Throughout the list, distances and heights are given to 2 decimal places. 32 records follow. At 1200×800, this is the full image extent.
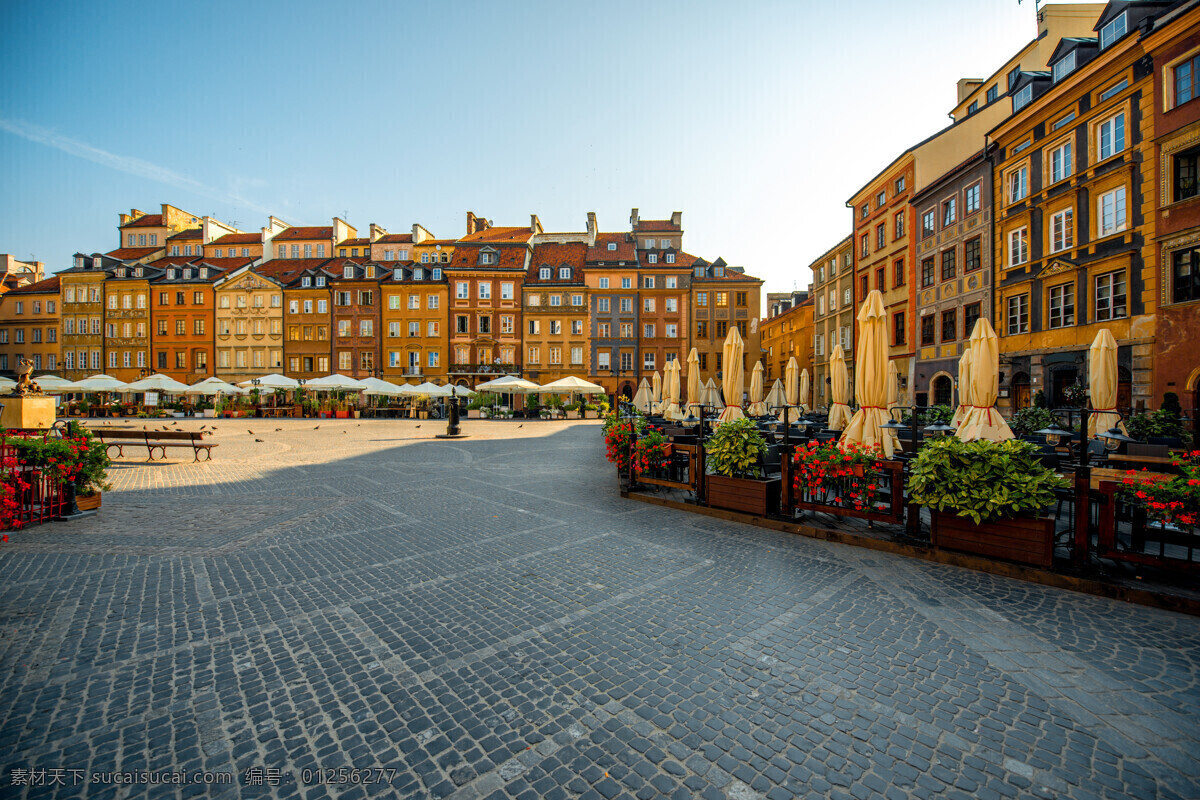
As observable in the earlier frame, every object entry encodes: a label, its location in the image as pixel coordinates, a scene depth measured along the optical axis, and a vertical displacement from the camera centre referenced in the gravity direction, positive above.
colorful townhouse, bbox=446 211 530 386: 44.62 +7.79
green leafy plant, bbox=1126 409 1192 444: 11.51 -0.70
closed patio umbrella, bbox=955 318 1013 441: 7.73 +0.09
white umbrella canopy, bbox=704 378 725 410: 24.86 -0.04
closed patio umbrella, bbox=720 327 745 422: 9.38 +0.40
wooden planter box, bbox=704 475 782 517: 7.28 -1.50
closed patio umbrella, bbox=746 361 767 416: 20.55 +0.16
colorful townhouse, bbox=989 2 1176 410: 14.41 +6.29
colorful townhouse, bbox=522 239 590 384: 45.09 +6.73
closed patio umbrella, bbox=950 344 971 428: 10.95 +0.17
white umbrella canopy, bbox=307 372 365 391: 30.47 +1.06
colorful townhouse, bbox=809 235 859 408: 32.81 +6.42
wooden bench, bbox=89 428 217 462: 12.43 -0.96
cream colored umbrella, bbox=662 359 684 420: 17.42 +0.21
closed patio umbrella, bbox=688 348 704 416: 13.07 +0.60
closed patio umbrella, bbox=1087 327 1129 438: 9.23 +0.47
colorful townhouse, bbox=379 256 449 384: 44.72 +6.90
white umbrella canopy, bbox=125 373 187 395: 29.56 +0.94
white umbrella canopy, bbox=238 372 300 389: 31.38 +1.17
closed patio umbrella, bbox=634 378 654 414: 22.77 -0.03
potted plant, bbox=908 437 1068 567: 5.06 -1.07
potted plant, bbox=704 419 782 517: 7.34 -1.16
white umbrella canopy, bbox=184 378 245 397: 30.27 +0.76
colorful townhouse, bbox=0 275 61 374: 47.19 +7.31
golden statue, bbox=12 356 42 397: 7.81 +0.25
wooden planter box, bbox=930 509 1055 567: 5.03 -1.54
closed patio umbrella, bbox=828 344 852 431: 12.30 +0.07
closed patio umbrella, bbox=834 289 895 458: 7.52 +0.25
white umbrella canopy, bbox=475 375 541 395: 31.25 +0.90
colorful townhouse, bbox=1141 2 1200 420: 13.06 +5.54
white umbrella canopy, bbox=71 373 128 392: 29.25 +0.94
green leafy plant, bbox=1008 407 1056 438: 14.73 -0.76
